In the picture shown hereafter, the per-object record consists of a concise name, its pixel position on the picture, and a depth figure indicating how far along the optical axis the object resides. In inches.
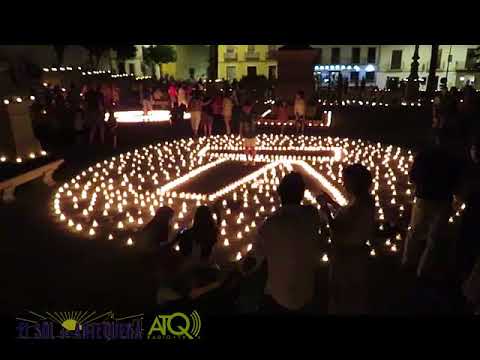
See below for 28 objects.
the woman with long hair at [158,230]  167.9
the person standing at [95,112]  558.3
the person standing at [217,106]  705.0
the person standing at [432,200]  223.6
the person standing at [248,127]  470.6
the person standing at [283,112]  706.2
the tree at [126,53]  1620.8
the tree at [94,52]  1412.9
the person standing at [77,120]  601.3
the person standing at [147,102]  870.8
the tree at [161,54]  1990.7
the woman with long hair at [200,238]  193.5
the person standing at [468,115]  478.9
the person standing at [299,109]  676.7
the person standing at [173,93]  836.6
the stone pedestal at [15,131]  414.9
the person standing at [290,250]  145.3
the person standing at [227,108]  650.8
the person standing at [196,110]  639.8
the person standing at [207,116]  660.6
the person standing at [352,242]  162.1
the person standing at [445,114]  403.7
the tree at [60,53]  1318.2
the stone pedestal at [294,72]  840.9
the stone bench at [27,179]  368.8
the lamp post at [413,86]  1169.2
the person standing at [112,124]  595.8
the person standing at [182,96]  818.2
